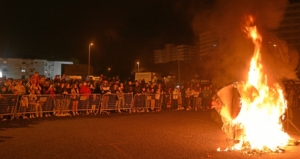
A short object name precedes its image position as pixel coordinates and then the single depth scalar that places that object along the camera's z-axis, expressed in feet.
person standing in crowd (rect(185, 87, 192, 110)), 47.56
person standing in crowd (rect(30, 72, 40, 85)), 35.80
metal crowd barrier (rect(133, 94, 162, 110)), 42.94
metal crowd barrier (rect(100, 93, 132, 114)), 40.30
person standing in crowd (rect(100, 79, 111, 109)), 40.20
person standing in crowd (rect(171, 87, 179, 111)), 47.17
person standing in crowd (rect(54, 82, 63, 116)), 36.85
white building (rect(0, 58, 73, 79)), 197.14
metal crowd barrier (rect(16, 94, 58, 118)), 34.08
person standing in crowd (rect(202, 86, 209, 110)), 48.75
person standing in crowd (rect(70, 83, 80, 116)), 37.90
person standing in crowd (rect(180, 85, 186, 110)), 48.33
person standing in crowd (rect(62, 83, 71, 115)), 37.44
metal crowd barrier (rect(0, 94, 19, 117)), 32.40
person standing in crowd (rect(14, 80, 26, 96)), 34.09
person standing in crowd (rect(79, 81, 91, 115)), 38.77
